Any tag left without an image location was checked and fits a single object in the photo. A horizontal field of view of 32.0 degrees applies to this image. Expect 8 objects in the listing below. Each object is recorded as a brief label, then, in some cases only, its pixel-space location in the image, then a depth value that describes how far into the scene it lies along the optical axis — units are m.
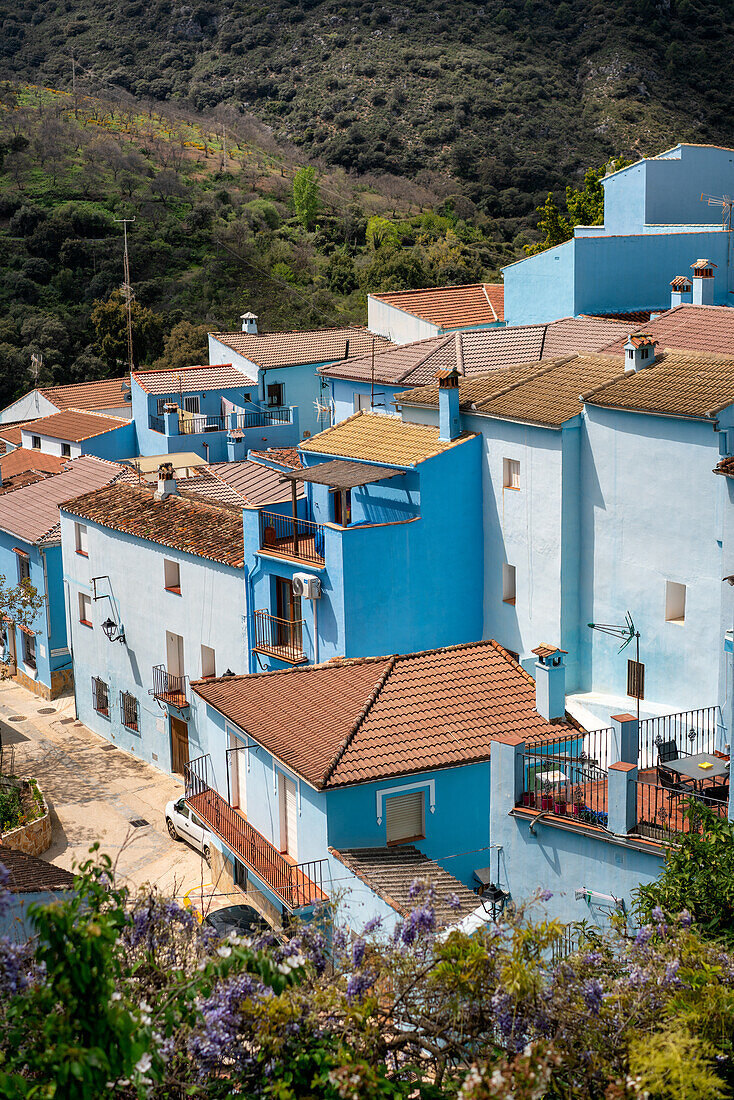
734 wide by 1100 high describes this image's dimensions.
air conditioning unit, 25.69
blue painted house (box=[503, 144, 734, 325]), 34.88
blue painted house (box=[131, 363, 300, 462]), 44.94
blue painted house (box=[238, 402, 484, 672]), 25.78
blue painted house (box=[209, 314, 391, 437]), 47.03
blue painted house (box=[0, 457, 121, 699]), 37.03
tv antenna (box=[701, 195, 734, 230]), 37.91
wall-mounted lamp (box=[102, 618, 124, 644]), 32.78
